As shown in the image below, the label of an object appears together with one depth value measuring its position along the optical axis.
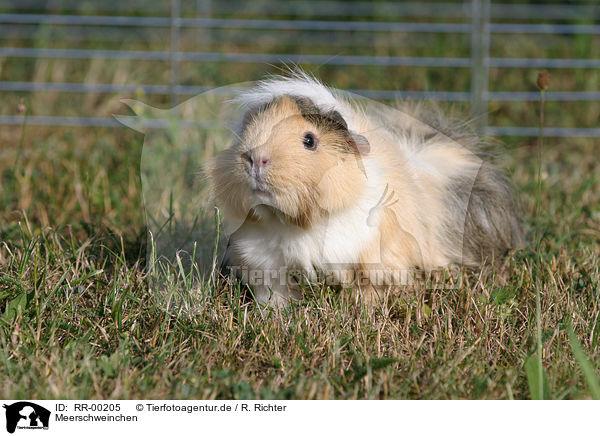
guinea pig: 2.37
